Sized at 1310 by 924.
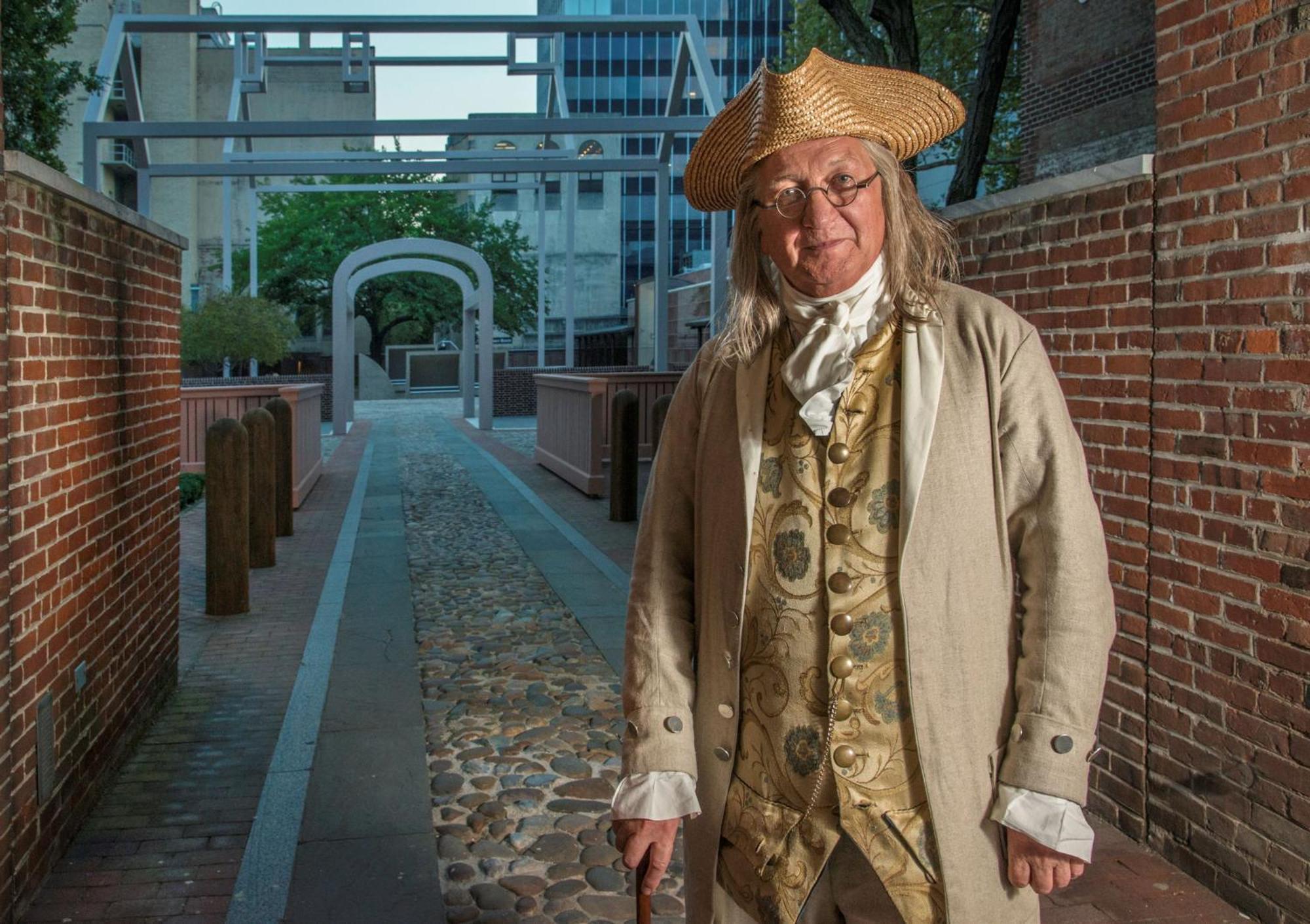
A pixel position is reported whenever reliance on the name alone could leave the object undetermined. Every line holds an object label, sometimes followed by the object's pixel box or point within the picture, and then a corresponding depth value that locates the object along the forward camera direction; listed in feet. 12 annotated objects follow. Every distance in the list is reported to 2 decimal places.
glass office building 300.20
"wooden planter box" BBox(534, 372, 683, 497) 46.85
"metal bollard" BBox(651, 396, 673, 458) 37.04
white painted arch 86.07
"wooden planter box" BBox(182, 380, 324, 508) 45.14
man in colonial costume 6.33
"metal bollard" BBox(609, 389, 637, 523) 38.75
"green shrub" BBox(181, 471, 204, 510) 47.62
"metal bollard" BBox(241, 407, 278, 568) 31.01
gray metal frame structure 47.78
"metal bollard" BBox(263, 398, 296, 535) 37.01
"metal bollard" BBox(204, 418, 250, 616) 24.64
